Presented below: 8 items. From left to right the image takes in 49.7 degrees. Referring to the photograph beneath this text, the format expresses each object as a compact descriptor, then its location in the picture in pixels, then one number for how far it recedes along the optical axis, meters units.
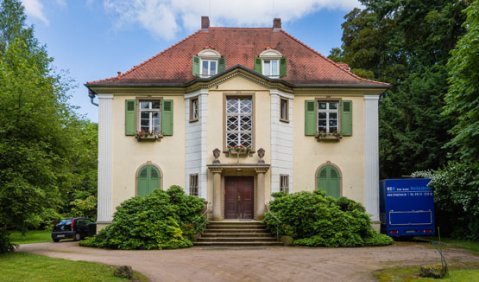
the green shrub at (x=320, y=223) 19.16
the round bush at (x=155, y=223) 18.61
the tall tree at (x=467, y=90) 15.25
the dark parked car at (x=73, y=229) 26.06
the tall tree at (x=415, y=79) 25.56
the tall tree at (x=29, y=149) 15.98
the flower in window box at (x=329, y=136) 23.41
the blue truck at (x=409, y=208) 21.31
